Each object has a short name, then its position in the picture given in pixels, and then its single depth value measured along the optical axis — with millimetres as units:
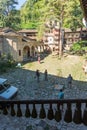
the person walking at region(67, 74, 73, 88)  11532
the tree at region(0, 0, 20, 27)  23475
